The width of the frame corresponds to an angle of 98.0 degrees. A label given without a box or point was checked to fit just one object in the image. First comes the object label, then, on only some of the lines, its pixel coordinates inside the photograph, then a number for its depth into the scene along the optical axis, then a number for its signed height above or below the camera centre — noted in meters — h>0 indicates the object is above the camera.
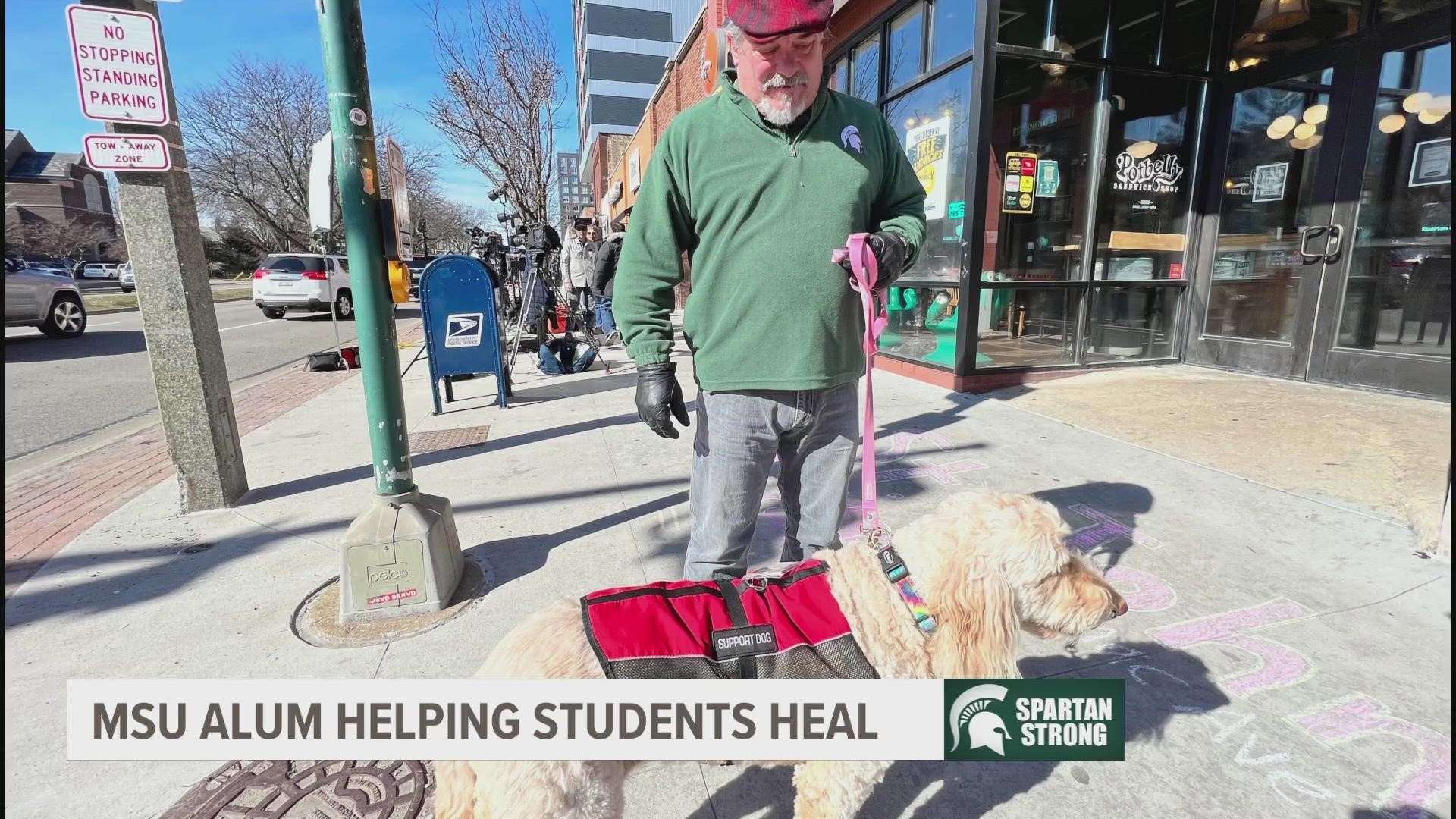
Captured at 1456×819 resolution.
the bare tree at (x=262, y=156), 32.72 +6.80
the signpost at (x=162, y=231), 3.04 +0.30
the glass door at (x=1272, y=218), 5.70 +0.57
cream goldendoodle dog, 1.36 -0.78
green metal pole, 2.45 +0.20
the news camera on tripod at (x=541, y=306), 8.03 -0.34
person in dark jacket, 8.00 +0.25
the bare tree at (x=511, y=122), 14.19 +3.76
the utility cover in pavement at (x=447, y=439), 5.20 -1.29
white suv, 17.84 +0.10
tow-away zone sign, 3.16 +0.67
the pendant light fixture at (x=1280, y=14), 5.82 +2.43
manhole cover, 1.79 -1.45
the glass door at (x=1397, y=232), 5.03 +0.37
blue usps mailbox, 6.25 -0.35
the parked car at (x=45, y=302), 11.23 -0.26
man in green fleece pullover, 2.02 +0.04
